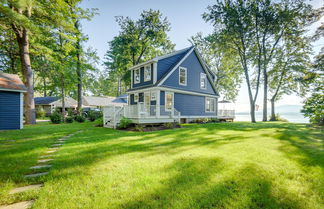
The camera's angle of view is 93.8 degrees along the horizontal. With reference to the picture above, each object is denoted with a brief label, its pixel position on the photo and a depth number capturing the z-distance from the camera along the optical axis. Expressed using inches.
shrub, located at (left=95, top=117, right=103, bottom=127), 489.5
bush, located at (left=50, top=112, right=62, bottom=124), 600.5
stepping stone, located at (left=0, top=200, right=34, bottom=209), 80.0
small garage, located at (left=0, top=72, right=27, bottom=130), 395.2
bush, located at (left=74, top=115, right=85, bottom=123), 669.1
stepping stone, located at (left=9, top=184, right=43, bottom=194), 95.3
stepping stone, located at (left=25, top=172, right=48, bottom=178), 115.6
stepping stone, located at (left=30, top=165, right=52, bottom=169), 133.1
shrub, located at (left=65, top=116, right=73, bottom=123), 639.8
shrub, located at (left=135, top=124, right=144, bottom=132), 367.5
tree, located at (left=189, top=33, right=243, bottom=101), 1062.3
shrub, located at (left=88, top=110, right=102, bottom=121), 708.0
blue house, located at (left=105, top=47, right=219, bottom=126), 430.6
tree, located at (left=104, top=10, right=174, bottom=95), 903.1
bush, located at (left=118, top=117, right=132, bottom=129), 396.2
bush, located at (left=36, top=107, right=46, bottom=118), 1061.8
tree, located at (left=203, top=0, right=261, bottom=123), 719.1
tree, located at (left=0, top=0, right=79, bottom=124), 477.5
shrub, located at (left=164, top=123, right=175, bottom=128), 414.6
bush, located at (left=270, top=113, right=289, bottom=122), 885.1
